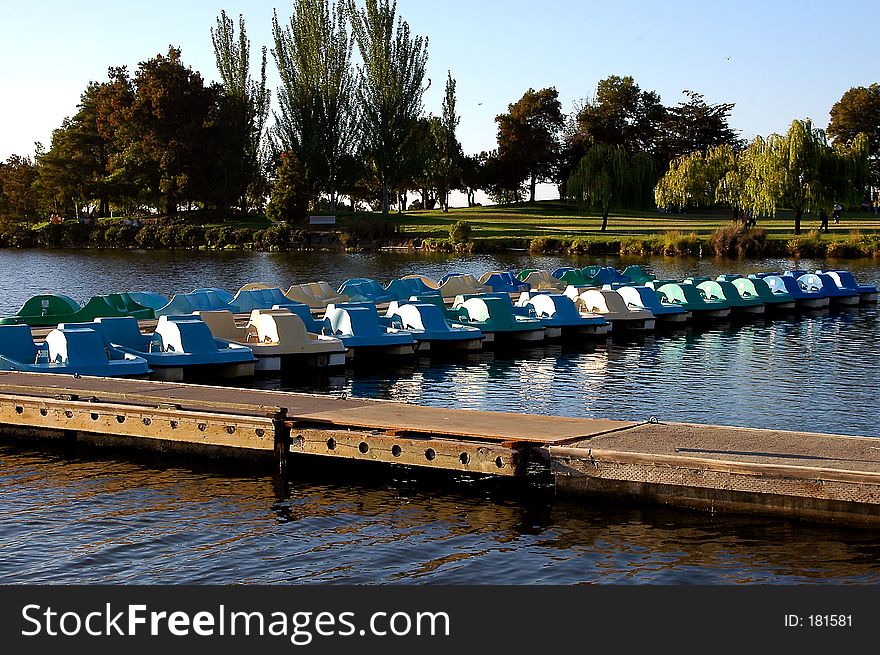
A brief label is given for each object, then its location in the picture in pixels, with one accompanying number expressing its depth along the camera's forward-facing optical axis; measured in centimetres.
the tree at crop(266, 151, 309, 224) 10475
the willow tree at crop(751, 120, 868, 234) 8056
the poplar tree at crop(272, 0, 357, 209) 10725
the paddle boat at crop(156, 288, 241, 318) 3419
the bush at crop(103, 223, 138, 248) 11144
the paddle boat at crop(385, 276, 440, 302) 4025
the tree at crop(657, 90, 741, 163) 11975
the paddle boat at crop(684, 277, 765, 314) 4294
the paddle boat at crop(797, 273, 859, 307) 4822
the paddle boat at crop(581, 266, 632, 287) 4756
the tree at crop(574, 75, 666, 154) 11931
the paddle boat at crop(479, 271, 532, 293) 4591
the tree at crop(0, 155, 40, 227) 12325
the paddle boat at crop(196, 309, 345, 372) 2831
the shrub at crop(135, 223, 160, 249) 10875
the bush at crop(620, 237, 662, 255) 8100
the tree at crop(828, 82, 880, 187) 12075
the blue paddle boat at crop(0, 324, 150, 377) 2409
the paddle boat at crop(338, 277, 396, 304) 4000
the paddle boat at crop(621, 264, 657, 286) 4728
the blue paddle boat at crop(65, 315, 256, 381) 2622
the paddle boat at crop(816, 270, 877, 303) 4934
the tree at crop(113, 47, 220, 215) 10381
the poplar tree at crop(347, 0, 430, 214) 10700
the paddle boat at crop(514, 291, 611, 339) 3547
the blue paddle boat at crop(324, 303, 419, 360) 3050
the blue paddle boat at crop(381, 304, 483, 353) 3191
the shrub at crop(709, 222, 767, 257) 7750
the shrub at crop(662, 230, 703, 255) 7912
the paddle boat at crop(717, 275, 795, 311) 4434
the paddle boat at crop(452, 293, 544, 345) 3394
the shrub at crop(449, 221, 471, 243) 9194
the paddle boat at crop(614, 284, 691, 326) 3900
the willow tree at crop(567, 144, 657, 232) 9119
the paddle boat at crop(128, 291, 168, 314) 3509
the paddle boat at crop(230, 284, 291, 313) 3628
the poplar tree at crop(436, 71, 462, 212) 11925
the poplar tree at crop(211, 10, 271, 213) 10875
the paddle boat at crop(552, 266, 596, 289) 4769
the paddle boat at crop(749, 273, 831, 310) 4638
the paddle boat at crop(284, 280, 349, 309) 3859
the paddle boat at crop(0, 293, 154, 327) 3225
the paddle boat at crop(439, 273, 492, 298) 4191
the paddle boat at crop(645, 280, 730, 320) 4128
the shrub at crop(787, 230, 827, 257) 7650
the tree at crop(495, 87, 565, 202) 12112
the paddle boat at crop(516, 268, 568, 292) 4691
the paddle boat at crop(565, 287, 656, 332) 3753
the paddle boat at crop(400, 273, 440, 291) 4198
